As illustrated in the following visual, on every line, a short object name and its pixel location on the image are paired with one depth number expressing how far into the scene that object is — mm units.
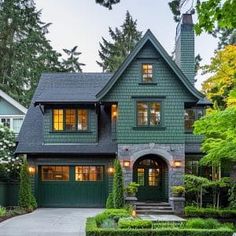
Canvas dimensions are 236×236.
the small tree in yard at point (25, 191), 15735
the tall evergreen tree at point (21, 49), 29136
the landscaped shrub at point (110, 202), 16079
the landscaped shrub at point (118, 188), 15433
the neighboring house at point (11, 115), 19965
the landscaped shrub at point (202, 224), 10472
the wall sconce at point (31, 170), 17022
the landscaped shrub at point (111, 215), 11307
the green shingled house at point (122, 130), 16375
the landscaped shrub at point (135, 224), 10143
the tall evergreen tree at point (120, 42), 35402
